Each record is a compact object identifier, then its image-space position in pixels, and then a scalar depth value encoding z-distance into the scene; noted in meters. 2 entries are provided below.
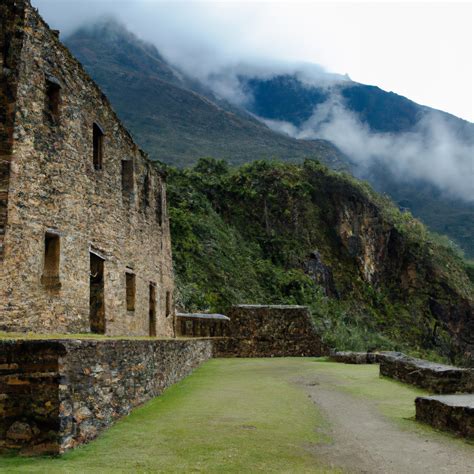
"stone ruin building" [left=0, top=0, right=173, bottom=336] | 10.93
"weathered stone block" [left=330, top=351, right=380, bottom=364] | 19.00
